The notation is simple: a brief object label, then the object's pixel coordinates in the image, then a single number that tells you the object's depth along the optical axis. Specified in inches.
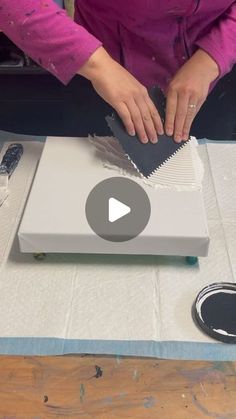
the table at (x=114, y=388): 19.2
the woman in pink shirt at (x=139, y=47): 25.0
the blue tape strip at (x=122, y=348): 21.1
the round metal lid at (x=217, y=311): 21.3
